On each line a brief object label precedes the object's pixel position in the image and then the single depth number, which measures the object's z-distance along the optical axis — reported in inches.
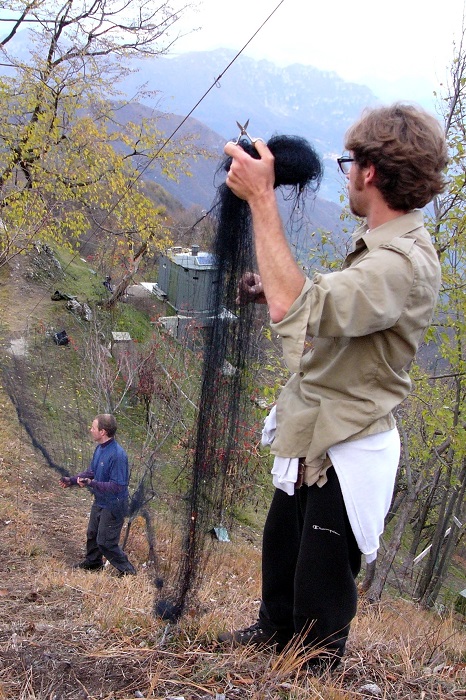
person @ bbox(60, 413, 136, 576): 189.0
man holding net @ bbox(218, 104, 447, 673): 52.6
